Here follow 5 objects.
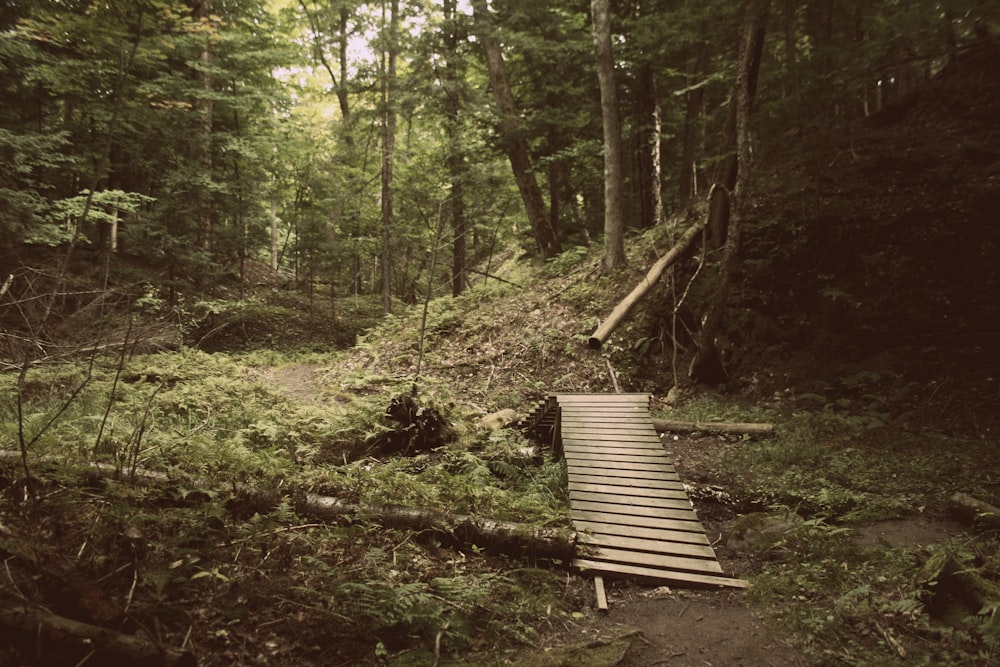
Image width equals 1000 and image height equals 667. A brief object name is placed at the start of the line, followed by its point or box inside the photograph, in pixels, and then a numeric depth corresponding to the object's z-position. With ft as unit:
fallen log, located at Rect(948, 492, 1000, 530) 18.83
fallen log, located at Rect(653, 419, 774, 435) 29.73
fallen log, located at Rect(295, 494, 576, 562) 18.43
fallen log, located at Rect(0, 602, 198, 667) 9.59
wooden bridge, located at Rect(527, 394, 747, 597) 19.07
